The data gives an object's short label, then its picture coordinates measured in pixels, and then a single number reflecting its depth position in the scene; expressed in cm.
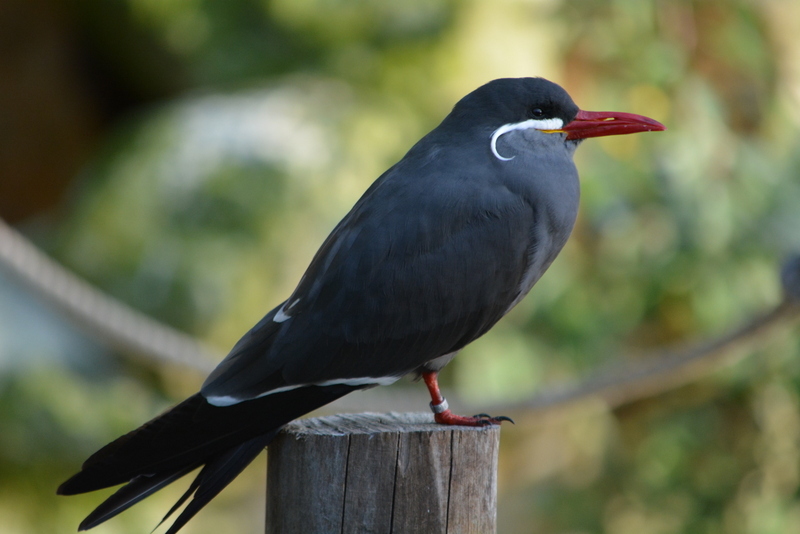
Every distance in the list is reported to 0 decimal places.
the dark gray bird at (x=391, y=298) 416
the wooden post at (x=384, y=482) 382
